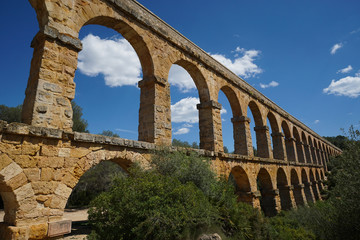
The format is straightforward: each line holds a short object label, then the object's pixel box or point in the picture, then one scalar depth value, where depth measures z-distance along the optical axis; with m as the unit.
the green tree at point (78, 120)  16.90
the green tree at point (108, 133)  21.16
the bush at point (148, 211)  3.60
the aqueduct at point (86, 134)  3.68
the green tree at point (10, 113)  15.61
